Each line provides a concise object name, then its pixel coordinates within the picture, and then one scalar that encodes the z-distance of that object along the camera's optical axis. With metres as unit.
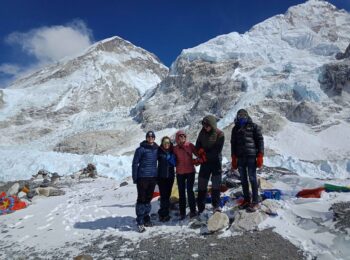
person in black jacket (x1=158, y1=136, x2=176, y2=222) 6.97
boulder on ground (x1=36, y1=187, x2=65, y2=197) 12.53
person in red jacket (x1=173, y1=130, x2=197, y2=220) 6.91
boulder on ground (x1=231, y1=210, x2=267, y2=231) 5.96
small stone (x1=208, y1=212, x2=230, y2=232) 6.02
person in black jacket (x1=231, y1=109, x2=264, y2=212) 6.50
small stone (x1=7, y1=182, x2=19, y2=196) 12.77
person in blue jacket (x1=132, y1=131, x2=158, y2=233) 6.82
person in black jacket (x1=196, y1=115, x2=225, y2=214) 6.67
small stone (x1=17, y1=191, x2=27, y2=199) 12.18
